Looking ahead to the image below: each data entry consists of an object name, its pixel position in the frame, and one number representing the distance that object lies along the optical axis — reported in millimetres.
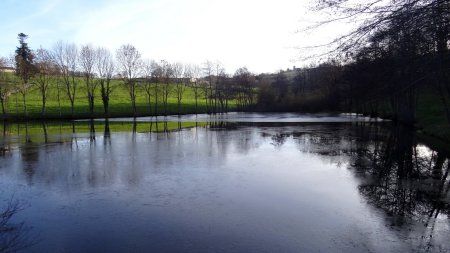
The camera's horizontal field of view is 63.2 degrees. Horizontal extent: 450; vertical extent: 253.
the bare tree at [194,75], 80188
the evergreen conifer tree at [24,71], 51000
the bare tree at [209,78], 80362
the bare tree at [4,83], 47781
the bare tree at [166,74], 67938
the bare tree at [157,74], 66375
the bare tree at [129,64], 60988
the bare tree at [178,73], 73444
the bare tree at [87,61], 59188
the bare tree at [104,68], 61000
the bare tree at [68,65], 57669
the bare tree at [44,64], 53519
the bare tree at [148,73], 64519
